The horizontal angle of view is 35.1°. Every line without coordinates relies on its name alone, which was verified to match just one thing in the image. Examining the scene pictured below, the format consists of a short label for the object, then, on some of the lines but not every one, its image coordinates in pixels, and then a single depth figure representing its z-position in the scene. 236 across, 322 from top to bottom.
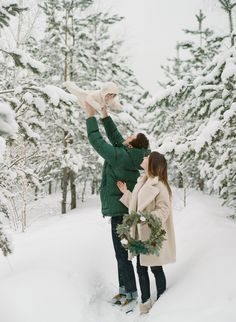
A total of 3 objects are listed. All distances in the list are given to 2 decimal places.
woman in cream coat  4.64
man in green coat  4.92
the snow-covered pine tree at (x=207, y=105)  5.68
